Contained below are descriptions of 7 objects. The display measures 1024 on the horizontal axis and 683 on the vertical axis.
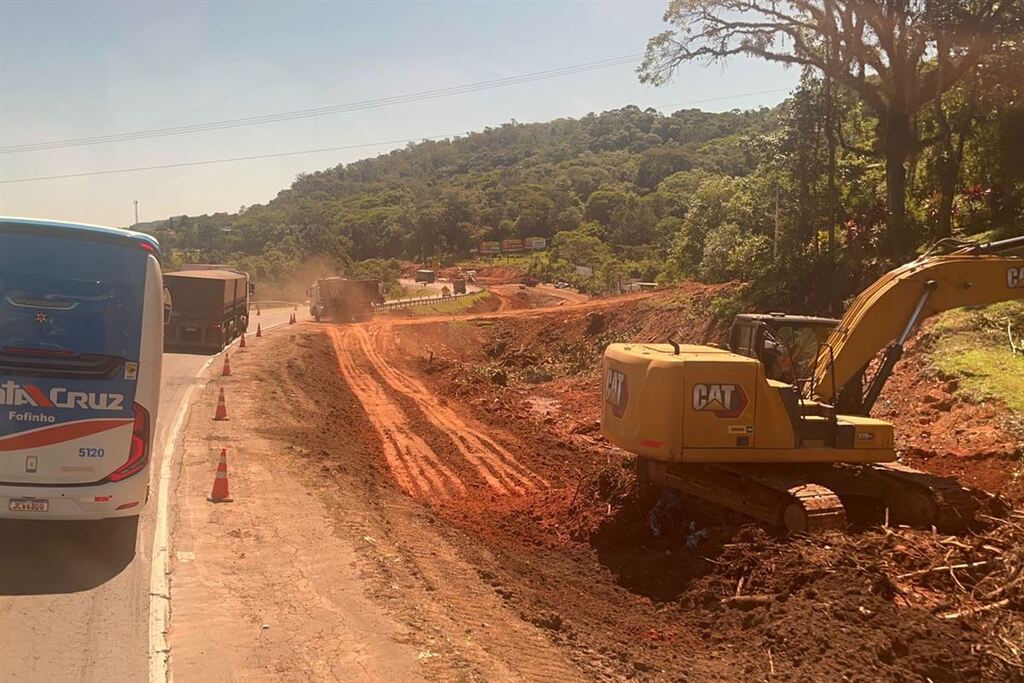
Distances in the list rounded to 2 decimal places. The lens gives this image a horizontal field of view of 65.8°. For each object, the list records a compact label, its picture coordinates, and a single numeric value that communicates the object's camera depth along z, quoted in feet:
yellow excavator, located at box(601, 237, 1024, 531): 32.45
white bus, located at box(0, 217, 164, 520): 26.94
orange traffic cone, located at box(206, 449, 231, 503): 36.45
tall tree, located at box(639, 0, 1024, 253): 73.26
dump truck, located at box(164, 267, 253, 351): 98.17
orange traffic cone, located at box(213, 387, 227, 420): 55.47
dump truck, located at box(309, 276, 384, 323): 155.53
